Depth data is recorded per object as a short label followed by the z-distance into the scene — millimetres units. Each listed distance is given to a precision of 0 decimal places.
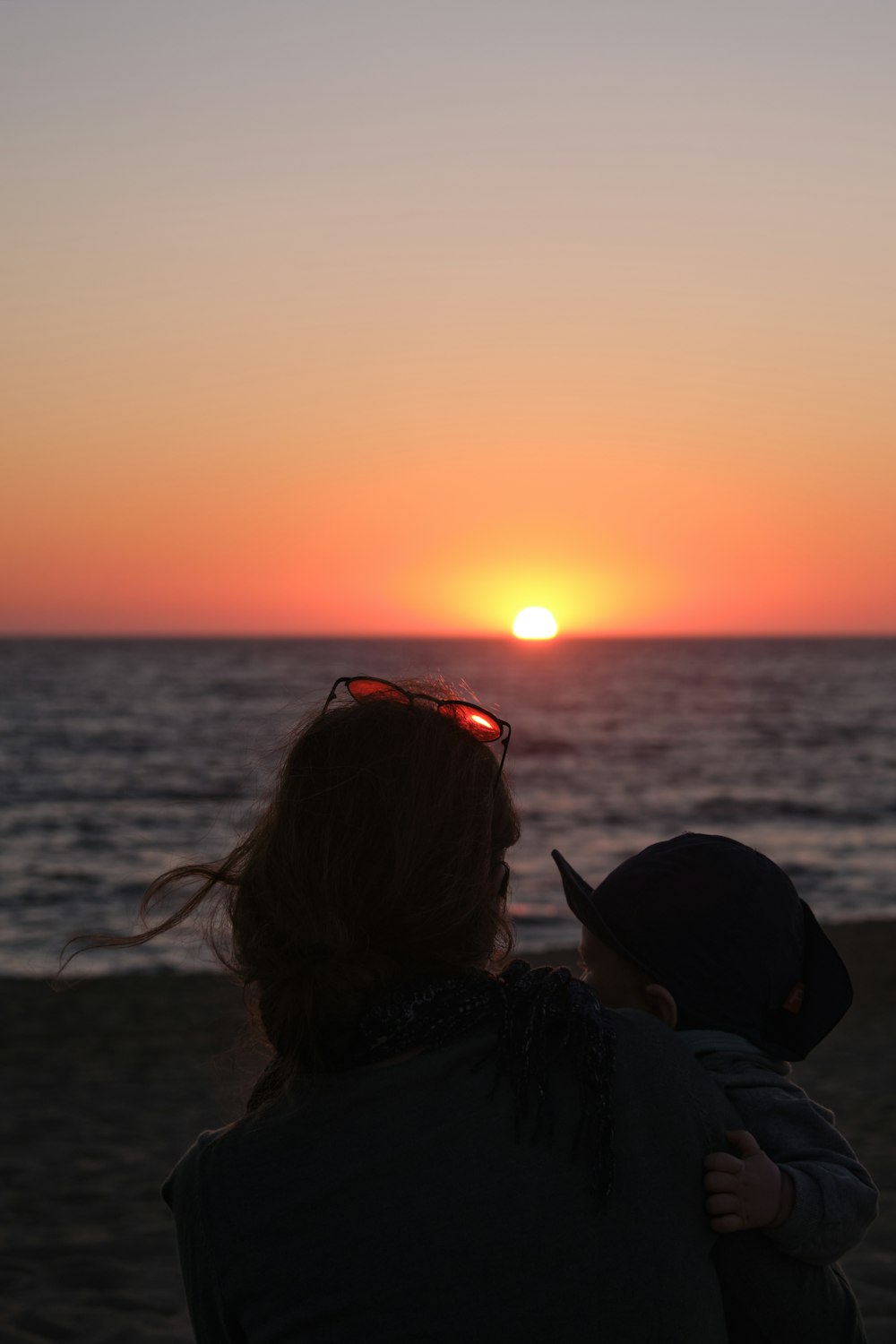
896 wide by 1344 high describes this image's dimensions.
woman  1402
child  1773
